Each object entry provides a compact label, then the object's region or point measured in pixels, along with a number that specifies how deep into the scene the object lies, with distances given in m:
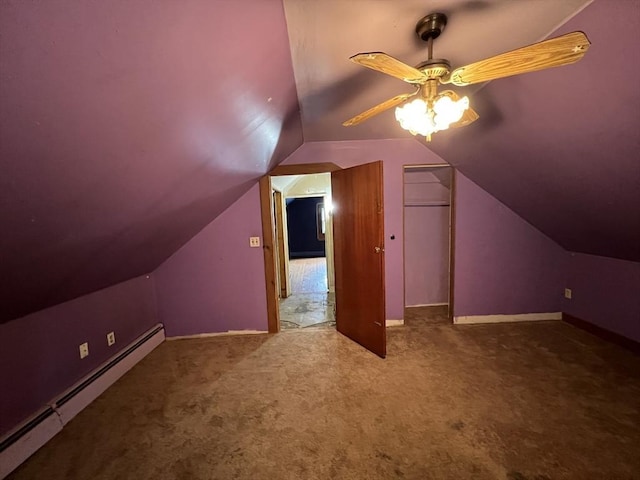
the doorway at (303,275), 3.75
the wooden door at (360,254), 2.63
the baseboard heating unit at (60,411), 1.62
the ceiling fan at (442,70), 0.98
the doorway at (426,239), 3.88
